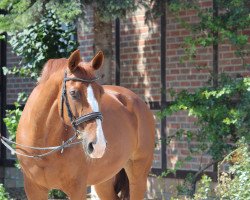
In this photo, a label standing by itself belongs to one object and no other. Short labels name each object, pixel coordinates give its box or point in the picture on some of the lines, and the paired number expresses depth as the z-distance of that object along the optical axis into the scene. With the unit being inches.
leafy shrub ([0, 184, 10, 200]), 526.6
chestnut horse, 335.2
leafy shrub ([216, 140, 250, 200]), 439.7
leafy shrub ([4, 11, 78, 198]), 655.9
